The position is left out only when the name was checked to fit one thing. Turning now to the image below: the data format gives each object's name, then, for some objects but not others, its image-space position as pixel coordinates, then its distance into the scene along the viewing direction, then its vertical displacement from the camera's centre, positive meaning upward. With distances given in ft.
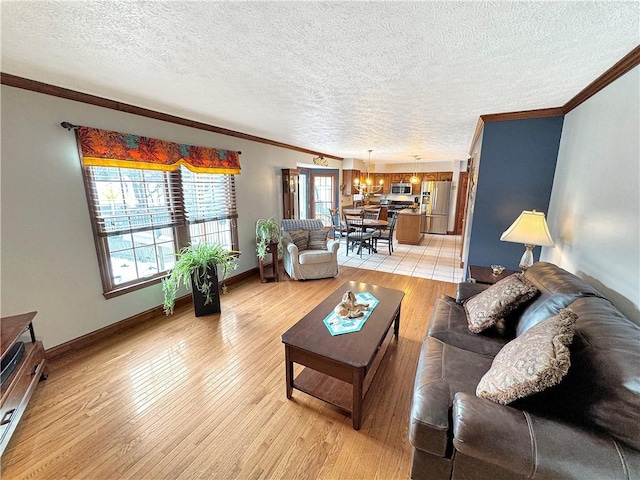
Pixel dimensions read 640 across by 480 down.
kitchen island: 22.43 -3.26
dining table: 19.12 -2.49
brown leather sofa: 3.07 -3.06
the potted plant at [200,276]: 9.65 -3.25
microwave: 30.68 +0.20
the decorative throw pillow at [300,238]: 14.78 -2.74
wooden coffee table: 5.34 -3.42
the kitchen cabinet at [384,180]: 32.40 +1.21
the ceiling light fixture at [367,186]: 27.19 +0.40
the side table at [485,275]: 8.61 -2.93
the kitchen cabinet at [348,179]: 26.24 +1.08
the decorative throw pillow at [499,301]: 5.90 -2.59
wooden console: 4.91 -3.98
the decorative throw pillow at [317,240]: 15.28 -2.92
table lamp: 7.47 -1.22
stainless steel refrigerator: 27.02 -1.69
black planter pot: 10.13 -4.21
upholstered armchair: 13.93 -3.36
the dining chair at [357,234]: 19.04 -3.26
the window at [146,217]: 8.57 -1.03
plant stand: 13.88 -4.02
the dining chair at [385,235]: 19.08 -3.45
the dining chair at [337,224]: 20.90 -3.03
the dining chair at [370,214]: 23.52 -2.25
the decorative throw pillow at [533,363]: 3.45 -2.44
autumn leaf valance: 7.86 +1.32
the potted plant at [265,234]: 13.52 -2.35
